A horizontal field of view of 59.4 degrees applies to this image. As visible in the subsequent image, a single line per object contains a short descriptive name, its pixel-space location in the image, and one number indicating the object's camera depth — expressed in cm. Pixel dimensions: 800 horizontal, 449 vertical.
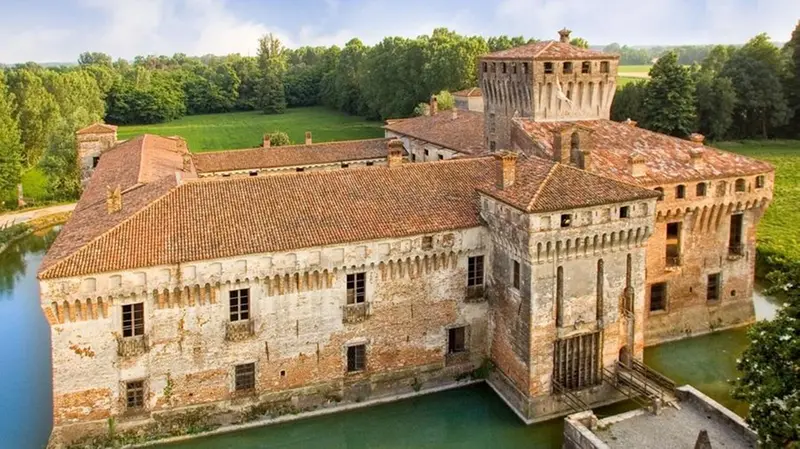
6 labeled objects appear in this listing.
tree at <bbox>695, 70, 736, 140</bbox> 7641
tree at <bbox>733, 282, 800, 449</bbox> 1661
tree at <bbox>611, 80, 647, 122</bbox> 7600
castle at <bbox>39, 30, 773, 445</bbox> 2209
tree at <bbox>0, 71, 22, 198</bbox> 5588
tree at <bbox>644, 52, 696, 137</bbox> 7125
